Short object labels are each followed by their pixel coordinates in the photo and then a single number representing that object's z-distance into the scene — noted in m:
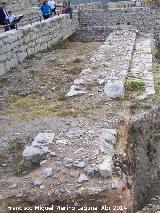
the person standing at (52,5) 13.60
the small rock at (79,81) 7.62
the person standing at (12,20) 10.39
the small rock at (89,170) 4.82
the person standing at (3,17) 10.28
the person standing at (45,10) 12.85
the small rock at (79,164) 4.93
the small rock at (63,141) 5.49
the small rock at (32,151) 5.21
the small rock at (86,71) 8.23
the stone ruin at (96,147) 4.60
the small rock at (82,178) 4.73
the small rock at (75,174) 4.80
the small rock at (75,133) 5.68
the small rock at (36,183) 4.71
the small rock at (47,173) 4.83
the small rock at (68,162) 4.96
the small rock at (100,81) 7.56
